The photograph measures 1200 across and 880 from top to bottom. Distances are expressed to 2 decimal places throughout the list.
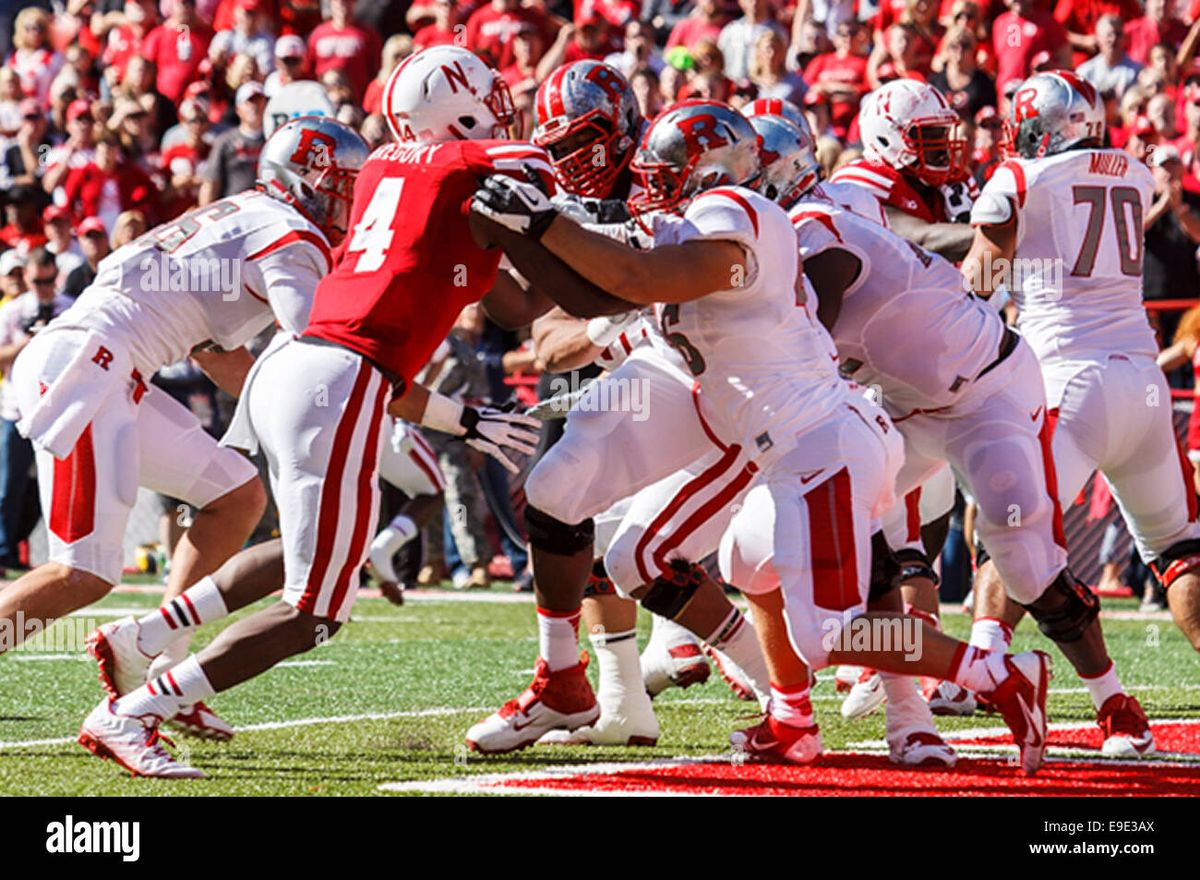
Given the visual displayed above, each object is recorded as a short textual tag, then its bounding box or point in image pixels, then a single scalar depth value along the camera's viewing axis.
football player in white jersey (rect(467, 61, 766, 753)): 5.52
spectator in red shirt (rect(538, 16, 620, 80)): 13.05
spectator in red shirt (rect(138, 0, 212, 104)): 15.31
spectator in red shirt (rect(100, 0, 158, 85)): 15.72
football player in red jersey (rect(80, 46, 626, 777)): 5.00
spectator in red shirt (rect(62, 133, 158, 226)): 13.66
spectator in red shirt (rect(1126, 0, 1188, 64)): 12.35
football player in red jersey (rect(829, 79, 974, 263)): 6.34
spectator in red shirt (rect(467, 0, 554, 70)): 13.62
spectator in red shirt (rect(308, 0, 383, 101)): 14.35
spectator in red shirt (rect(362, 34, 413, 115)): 13.37
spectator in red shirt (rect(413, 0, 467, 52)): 13.84
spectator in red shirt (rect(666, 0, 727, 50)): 13.31
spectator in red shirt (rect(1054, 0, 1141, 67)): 12.67
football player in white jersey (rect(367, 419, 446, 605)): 9.43
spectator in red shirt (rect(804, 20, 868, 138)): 12.34
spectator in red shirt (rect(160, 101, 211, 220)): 13.58
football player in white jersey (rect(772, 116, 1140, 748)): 5.59
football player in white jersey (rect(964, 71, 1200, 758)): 6.19
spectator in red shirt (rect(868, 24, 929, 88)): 11.95
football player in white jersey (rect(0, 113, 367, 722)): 5.56
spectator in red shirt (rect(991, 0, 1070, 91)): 12.20
